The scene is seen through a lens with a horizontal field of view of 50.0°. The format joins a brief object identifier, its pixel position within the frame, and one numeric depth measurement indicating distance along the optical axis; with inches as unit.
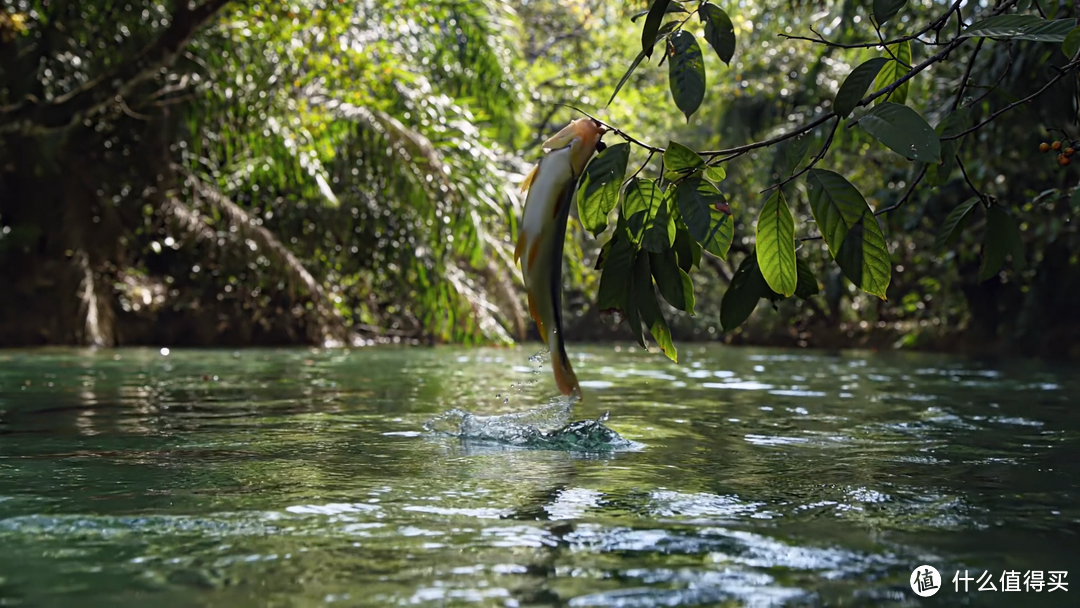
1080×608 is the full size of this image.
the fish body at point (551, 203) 113.0
